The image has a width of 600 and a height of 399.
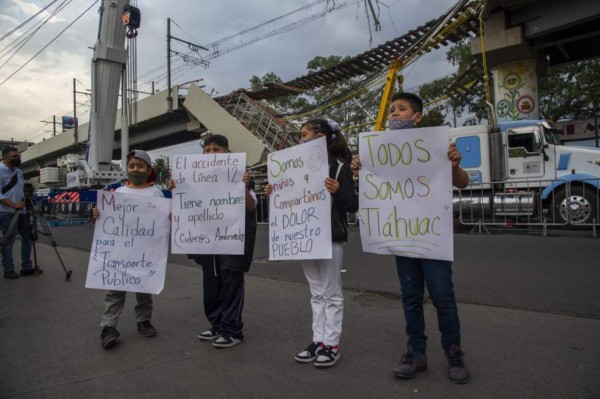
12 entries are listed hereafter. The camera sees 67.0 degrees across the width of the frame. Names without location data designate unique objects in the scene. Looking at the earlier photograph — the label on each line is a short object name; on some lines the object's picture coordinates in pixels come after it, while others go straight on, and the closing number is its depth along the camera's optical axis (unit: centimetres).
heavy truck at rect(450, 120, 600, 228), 1035
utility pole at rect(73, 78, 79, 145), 3896
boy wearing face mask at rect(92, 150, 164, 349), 386
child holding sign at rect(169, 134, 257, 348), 374
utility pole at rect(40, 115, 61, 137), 6306
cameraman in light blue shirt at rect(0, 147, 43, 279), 698
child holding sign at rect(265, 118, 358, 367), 322
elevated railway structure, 1526
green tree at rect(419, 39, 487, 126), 1959
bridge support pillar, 1572
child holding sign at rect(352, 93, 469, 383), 288
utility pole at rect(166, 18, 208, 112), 2762
